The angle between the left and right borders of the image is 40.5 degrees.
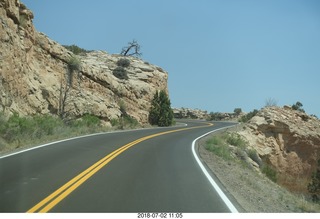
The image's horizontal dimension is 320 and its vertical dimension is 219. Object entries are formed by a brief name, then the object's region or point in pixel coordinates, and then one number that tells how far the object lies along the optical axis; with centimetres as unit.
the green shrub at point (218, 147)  2241
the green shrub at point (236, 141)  3078
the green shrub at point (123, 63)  5751
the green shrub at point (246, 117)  6766
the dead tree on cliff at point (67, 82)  3384
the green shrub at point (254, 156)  2952
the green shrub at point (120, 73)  5200
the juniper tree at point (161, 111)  4981
